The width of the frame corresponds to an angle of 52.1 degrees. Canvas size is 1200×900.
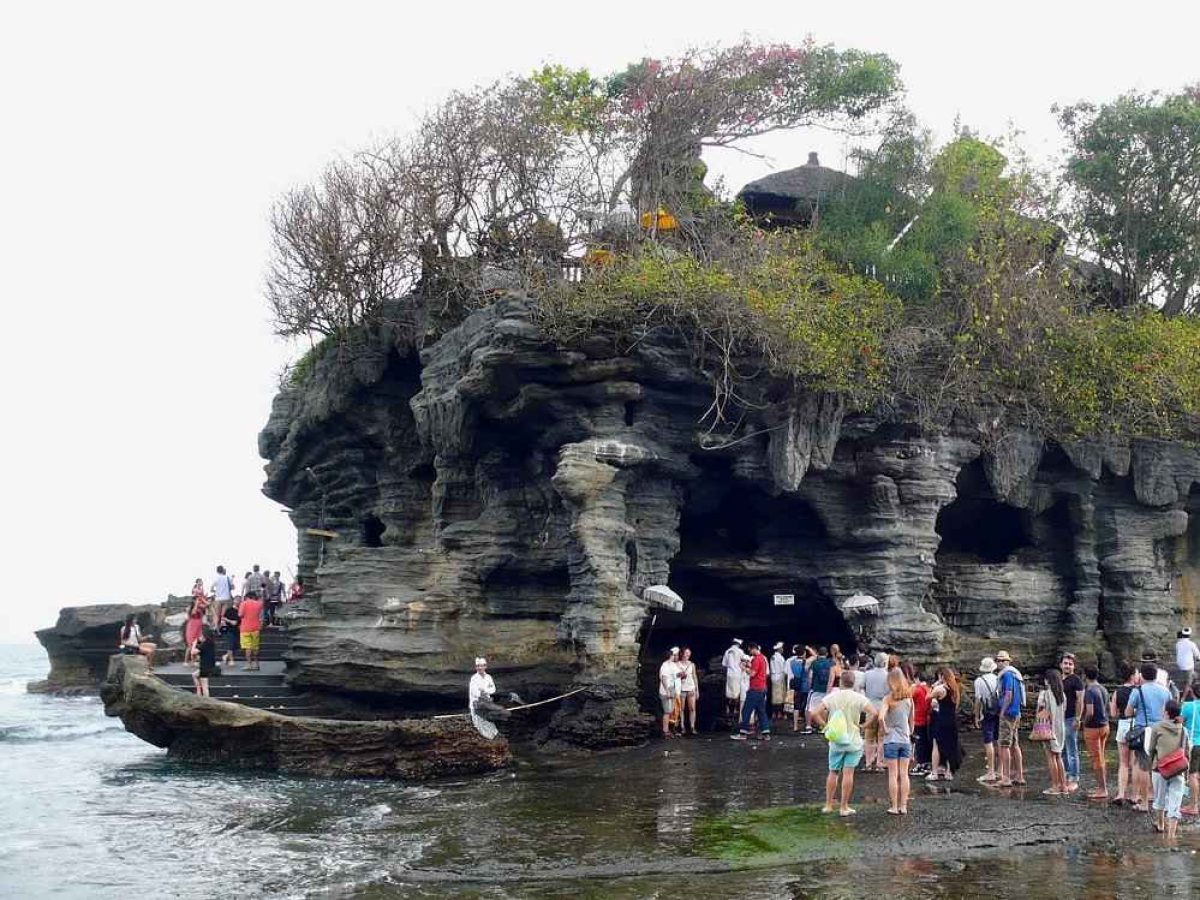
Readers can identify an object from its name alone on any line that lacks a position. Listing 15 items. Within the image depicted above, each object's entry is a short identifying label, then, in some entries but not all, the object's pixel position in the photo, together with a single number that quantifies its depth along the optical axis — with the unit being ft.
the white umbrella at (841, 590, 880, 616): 75.97
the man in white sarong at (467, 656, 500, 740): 63.16
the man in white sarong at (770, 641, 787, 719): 78.02
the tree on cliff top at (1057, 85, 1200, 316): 96.94
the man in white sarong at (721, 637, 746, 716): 75.20
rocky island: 72.59
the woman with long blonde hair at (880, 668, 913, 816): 46.50
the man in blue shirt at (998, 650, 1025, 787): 50.80
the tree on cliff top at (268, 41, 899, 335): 89.76
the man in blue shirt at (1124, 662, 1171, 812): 44.21
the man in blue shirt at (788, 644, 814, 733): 74.49
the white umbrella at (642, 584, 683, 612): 70.69
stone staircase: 72.23
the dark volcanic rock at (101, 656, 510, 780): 62.69
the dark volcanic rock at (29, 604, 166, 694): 139.13
